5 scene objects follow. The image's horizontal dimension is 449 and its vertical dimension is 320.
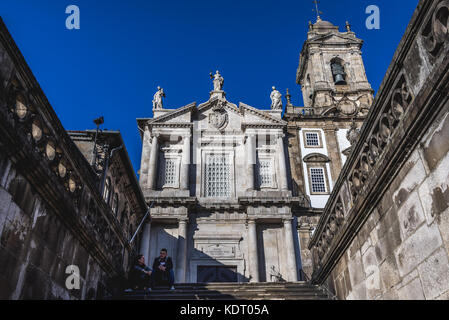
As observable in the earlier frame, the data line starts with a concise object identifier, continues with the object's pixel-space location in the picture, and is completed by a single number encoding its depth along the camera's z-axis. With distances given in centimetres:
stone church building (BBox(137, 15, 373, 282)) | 2066
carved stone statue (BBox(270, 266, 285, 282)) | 1930
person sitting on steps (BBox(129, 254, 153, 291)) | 1100
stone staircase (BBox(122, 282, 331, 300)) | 976
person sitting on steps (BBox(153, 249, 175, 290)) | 1198
